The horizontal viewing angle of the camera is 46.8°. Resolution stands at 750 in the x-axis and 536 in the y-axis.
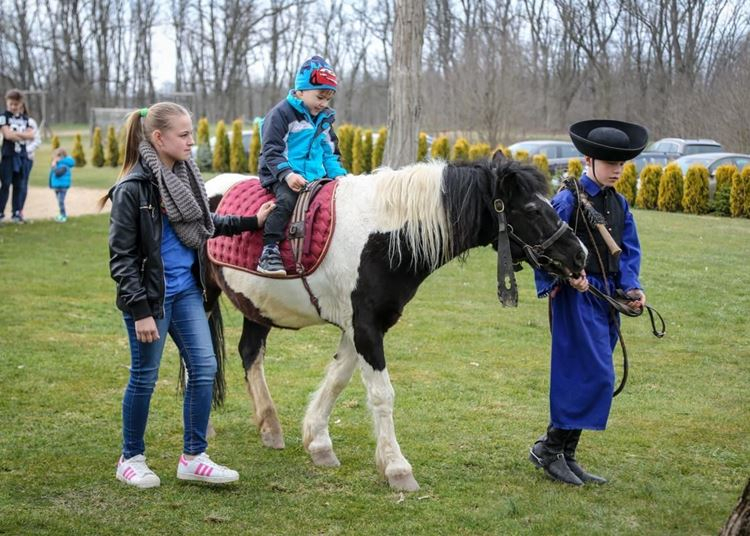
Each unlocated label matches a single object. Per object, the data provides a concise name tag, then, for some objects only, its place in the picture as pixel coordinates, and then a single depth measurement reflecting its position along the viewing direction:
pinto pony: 4.32
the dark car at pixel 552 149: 25.34
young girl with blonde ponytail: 3.92
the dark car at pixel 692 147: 27.09
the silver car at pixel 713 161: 20.95
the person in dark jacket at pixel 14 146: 12.91
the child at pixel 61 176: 14.70
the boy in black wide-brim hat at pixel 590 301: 4.43
